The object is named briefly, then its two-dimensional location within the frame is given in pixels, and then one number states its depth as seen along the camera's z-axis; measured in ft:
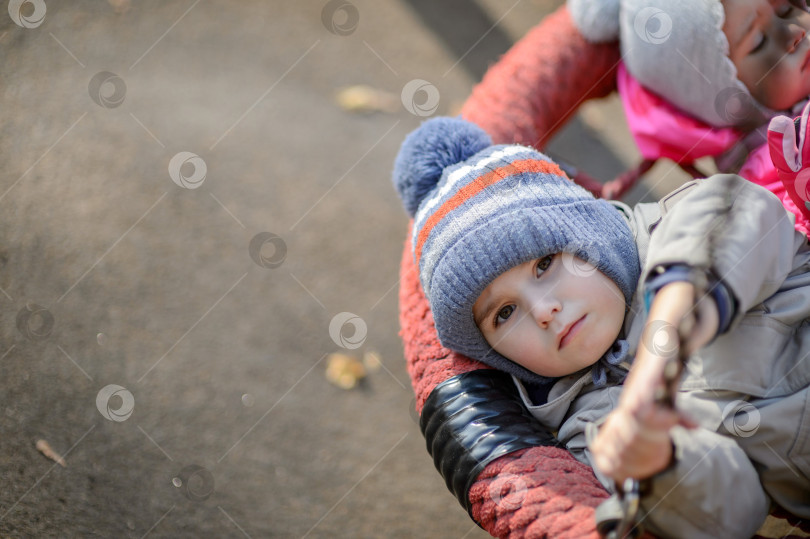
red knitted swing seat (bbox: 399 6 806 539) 4.92
